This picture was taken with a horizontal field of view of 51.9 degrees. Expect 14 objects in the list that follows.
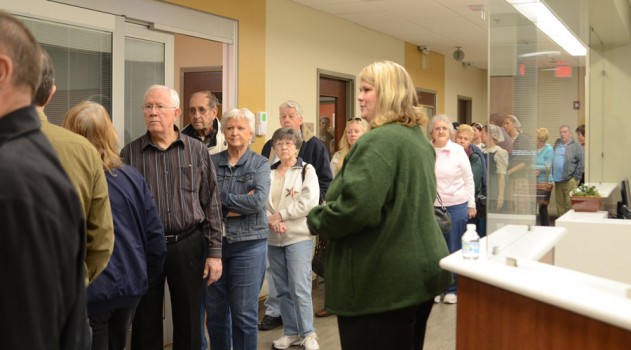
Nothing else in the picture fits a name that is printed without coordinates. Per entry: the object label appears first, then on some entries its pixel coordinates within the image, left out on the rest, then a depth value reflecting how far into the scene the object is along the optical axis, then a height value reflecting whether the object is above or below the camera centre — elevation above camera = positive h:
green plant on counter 5.05 -0.14
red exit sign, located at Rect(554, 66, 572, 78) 4.29 +0.74
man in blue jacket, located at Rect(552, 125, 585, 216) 4.67 +0.05
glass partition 2.86 +0.33
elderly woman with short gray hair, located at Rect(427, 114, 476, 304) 5.33 -0.03
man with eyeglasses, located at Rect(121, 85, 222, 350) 3.05 -0.21
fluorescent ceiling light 3.11 +0.86
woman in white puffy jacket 4.04 -0.35
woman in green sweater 2.14 -0.20
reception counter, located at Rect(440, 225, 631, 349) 2.00 -0.44
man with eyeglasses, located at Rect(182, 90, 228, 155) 4.08 +0.32
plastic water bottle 2.62 -0.29
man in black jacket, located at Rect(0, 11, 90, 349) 1.11 -0.08
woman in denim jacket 3.44 -0.35
